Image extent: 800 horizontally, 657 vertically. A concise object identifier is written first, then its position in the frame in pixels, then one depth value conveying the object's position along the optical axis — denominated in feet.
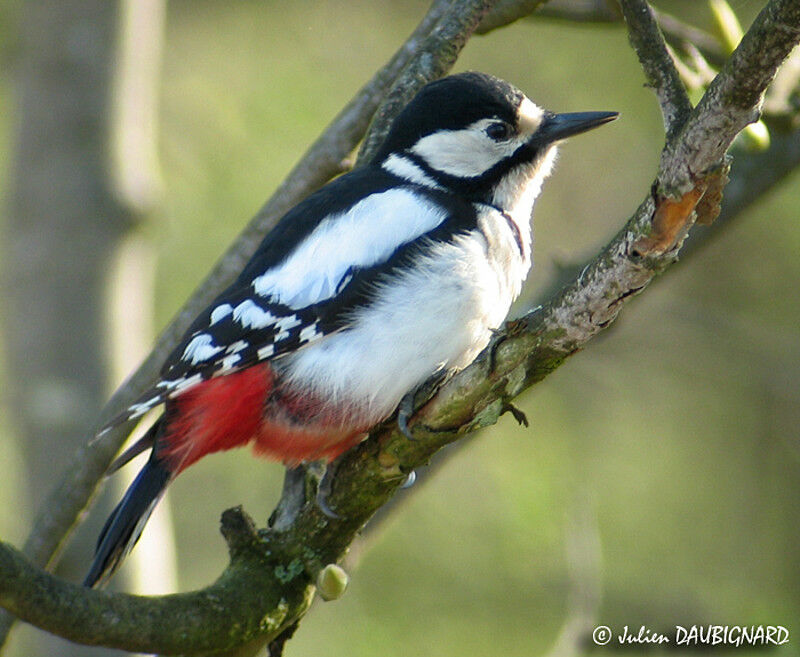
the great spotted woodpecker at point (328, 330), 17.44
